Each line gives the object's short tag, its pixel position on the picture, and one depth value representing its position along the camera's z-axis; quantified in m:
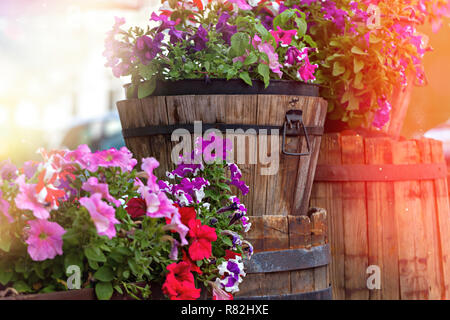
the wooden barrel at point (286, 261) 2.28
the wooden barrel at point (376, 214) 2.86
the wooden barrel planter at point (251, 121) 2.36
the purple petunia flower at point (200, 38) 2.35
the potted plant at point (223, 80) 2.36
